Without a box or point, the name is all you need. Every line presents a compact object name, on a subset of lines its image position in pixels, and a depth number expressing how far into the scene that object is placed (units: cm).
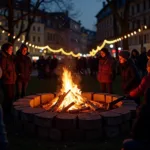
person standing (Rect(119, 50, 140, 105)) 775
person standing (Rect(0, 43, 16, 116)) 834
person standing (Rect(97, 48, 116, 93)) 992
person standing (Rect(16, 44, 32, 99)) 1009
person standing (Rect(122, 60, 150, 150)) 381
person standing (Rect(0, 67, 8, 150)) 401
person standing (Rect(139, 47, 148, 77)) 1625
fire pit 623
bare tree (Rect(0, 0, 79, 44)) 2367
